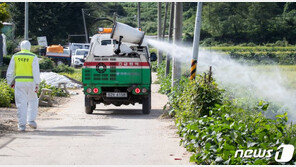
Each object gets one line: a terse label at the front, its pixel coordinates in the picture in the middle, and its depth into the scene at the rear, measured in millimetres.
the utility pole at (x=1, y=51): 35719
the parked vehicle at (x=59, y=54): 50594
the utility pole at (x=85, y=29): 74675
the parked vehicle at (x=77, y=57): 52094
